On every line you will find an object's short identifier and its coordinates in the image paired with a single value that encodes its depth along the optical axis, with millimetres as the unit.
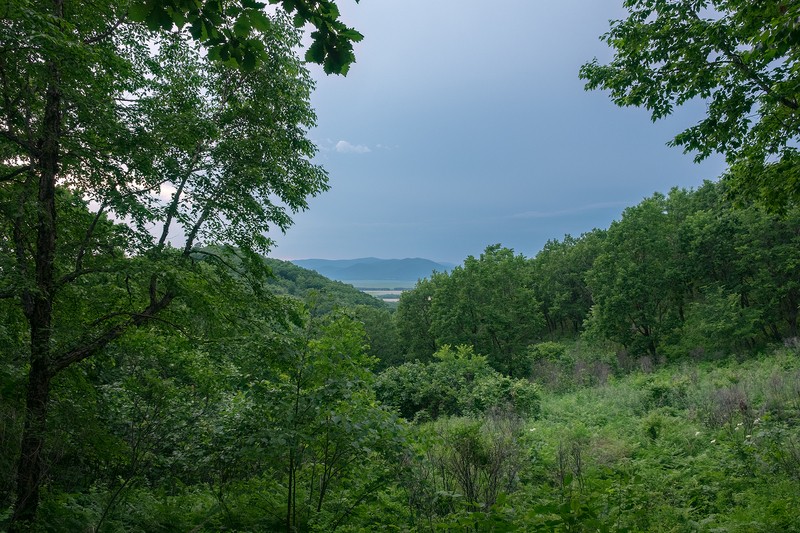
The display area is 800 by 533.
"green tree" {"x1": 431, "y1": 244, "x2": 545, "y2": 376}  27609
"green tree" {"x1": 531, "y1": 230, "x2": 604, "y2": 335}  40875
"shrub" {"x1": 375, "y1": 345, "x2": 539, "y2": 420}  14711
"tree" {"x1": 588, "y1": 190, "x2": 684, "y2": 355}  22719
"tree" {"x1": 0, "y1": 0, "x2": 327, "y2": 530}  4258
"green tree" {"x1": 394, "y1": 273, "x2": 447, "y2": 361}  37156
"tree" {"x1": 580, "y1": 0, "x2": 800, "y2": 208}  6191
